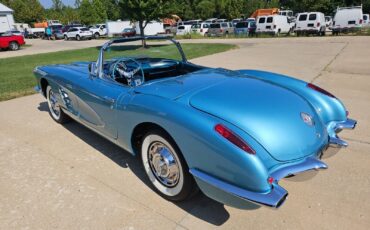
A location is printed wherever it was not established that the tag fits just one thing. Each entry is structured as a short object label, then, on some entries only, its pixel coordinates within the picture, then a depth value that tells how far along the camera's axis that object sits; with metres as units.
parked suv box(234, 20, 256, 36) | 27.48
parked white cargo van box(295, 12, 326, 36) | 23.58
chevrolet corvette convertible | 2.14
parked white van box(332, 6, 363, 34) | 23.23
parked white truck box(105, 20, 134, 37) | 37.25
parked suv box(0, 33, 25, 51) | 22.00
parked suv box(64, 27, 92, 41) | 33.75
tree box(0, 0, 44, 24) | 57.84
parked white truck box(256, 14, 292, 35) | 25.88
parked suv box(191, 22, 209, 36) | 31.73
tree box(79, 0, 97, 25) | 50.16
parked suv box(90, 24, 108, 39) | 36.08
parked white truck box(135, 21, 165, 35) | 35.41
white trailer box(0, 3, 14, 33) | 40.88
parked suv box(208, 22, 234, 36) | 29.00
